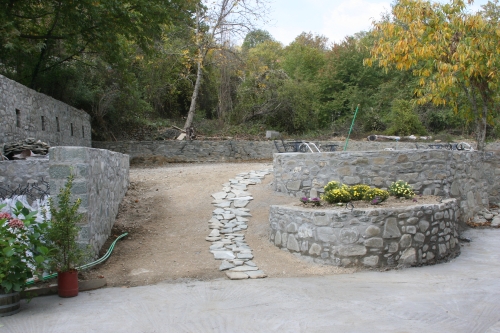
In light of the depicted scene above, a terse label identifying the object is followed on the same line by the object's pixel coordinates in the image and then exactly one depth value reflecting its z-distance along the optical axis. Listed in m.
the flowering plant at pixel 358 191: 7.18
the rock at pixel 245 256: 6.65
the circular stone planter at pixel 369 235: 6.21
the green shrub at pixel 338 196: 7.02
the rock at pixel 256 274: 5.93
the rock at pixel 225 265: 6.20
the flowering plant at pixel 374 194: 7.06
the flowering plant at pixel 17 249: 4.33
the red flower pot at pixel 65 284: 5.01
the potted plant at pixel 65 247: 5.01
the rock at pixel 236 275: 5.88
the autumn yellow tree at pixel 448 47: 10.25
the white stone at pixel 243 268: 6.16
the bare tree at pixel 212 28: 18.05
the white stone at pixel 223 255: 6.62
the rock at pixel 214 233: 7.57
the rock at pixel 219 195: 9.52
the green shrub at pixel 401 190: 7.45
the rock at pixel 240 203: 9.04
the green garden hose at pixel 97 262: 5.30
